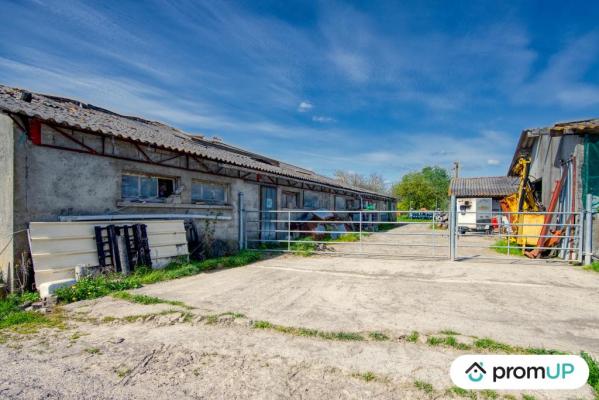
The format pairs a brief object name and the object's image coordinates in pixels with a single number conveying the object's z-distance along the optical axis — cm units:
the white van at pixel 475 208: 2116
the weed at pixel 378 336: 325
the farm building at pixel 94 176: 521
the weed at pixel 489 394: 222
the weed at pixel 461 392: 224
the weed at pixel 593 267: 673
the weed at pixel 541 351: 284
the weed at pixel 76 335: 340
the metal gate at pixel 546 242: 734
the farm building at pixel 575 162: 752
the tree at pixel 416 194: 4387
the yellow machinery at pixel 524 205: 987
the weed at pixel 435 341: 309
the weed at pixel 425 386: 231
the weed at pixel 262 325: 362
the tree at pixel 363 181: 5444
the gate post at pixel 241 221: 1023
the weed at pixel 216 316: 380
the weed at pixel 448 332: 332
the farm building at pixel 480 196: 2148
